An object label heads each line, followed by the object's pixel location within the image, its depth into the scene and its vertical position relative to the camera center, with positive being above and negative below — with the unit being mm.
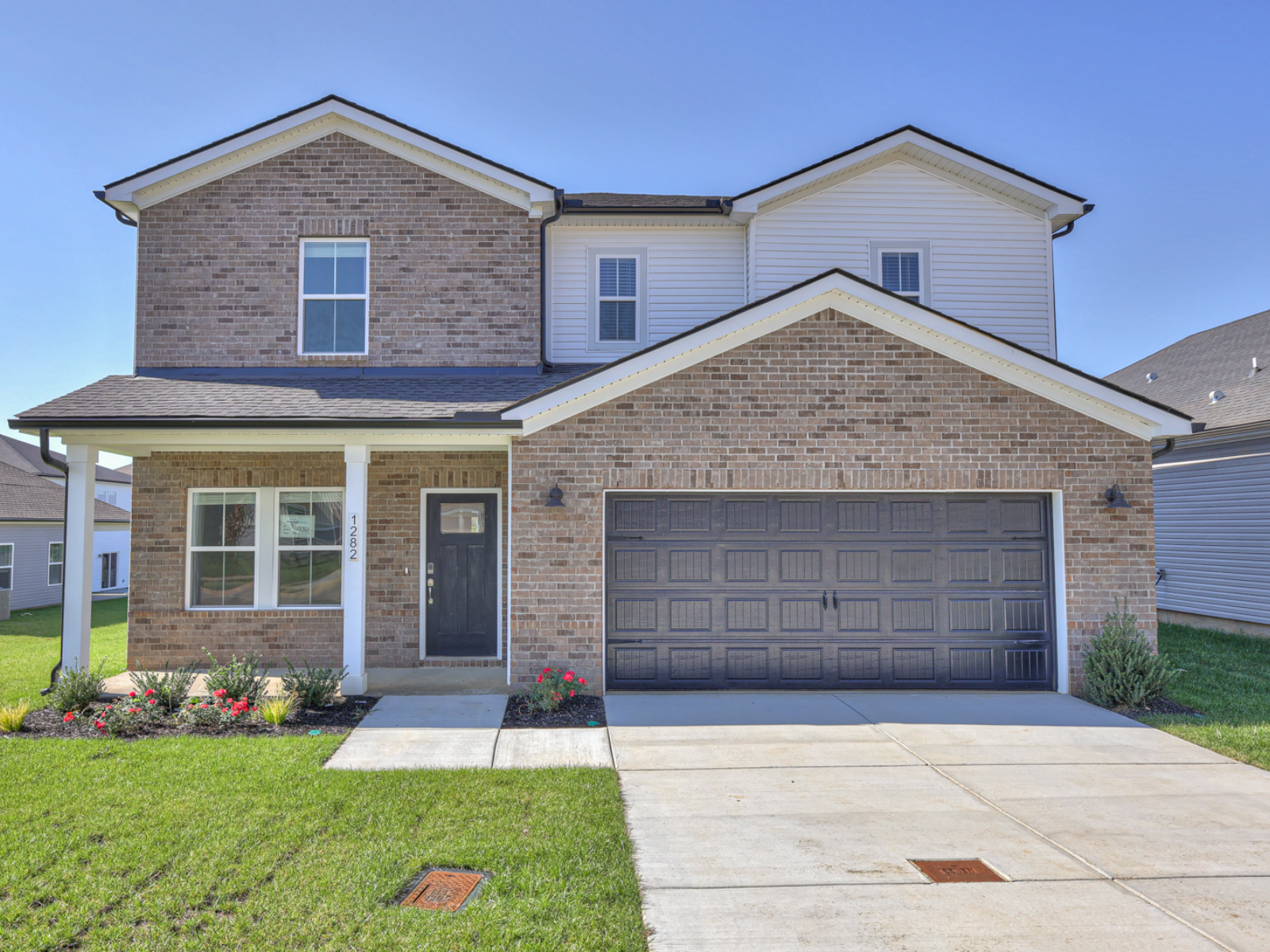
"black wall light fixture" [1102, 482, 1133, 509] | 8945 +273
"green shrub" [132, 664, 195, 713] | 7848 -1700
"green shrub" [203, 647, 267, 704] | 7949 -1650
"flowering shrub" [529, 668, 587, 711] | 8062 -1785
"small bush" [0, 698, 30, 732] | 7273 -1851
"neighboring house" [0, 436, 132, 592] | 28656 -572
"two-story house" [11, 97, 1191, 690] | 8836 +1112
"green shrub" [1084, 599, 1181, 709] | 8391 -1626
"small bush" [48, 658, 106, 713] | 7848 -1736
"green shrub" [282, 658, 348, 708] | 8133 -1751
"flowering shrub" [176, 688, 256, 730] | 7527 -1868
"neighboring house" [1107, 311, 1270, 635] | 12914 +451
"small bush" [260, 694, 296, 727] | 7543 -1857
